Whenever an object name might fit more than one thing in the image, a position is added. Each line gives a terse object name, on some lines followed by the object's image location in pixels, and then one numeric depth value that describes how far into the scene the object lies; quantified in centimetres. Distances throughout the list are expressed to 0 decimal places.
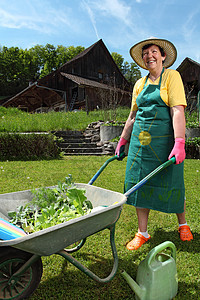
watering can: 147
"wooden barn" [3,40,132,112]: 1783
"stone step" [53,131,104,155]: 839
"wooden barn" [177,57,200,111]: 1866
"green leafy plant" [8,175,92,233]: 159
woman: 202
